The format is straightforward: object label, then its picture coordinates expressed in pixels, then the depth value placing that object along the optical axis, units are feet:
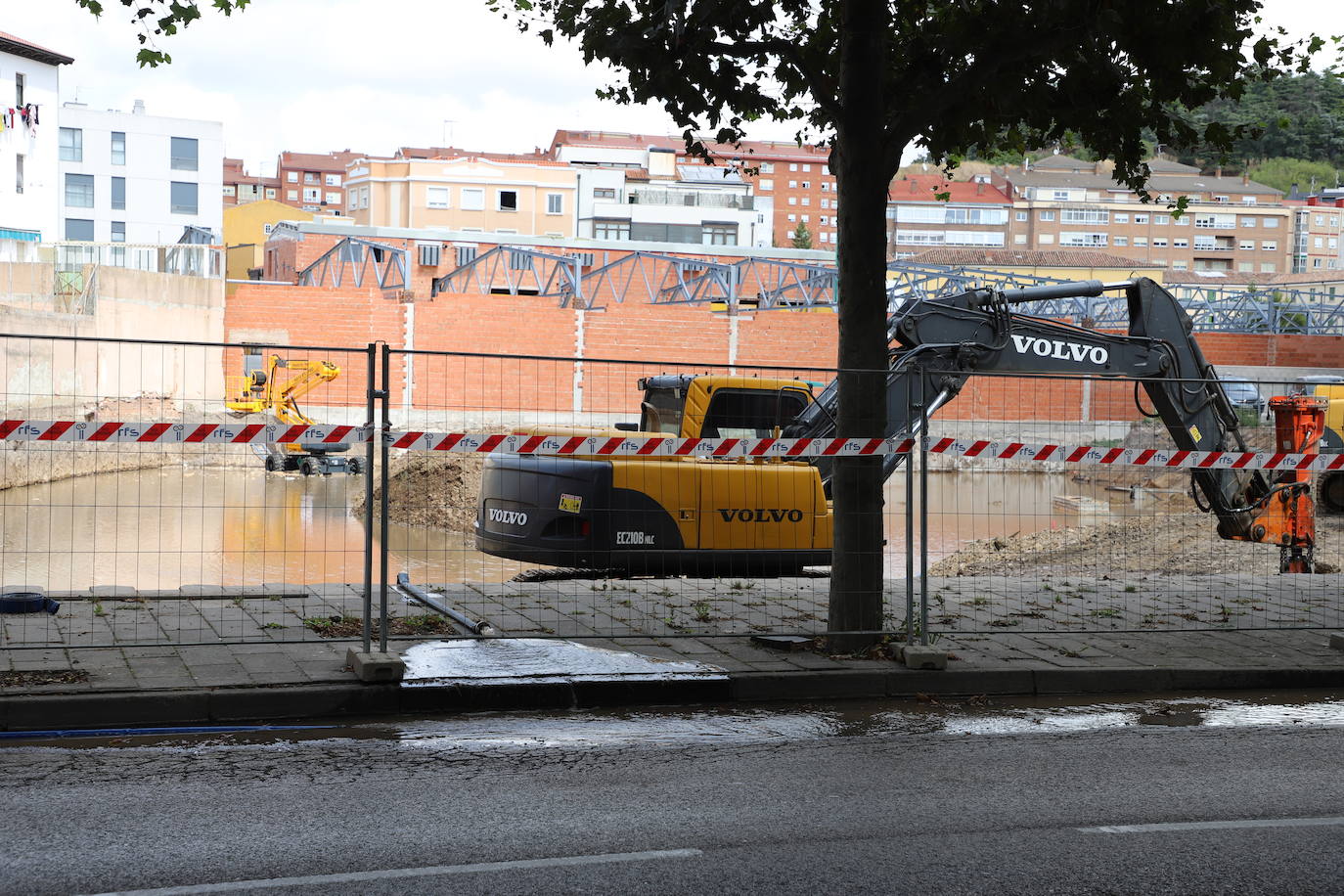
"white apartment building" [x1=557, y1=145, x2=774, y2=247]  311.47
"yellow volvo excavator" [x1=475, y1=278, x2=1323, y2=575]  42.47
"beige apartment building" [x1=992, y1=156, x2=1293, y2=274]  415.64
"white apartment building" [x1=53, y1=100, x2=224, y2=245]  268.82
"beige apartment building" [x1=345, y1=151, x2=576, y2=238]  302.25
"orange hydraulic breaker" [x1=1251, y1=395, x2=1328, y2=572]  48.37
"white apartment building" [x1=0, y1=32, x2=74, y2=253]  197.67
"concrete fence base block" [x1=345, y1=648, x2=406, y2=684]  25.39
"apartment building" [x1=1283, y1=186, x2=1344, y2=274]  430.61
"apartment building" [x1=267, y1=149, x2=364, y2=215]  509.76
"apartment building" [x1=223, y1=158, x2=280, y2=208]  486.79
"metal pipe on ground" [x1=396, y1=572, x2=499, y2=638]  30.76
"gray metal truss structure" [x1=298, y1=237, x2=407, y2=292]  166.71
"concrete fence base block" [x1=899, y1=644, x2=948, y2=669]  28.76
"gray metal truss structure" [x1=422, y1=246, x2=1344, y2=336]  174.91
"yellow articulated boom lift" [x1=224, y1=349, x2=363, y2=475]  112.06
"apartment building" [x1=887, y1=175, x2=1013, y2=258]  405.80
